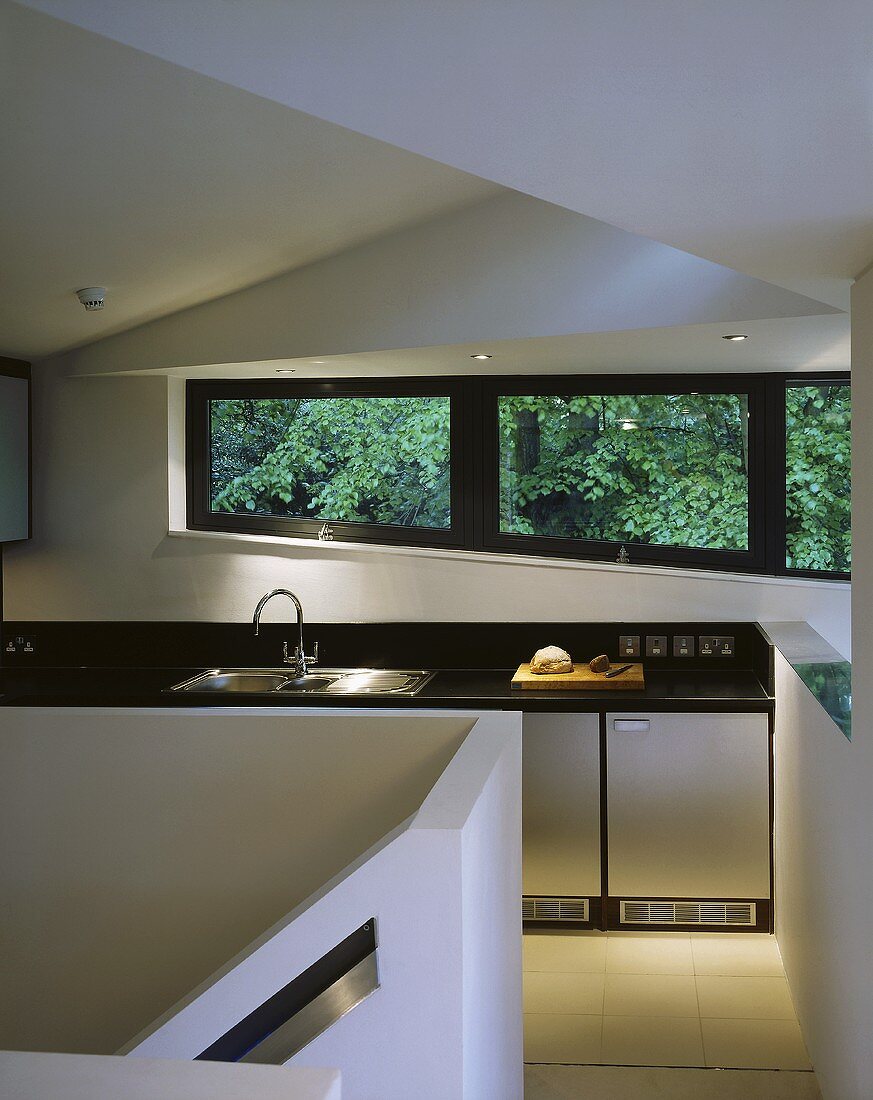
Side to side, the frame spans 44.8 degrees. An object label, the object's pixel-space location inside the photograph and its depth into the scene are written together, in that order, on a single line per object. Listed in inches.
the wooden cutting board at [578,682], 160.1
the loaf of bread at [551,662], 166.1
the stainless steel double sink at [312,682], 162.6
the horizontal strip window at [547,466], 171.6
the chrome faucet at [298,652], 174.4
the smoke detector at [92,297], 136.3
